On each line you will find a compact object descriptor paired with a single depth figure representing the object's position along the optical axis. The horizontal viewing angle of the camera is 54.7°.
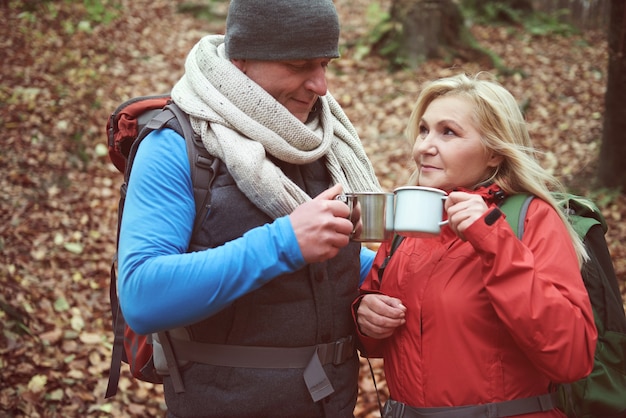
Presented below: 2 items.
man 1.96
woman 2.00
